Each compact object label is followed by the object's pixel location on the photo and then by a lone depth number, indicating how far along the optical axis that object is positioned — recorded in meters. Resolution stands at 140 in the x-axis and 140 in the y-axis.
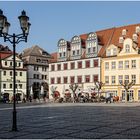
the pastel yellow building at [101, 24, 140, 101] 39.59
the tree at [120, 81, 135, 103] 37.47
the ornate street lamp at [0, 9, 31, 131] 9.89
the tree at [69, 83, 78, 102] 40.75
